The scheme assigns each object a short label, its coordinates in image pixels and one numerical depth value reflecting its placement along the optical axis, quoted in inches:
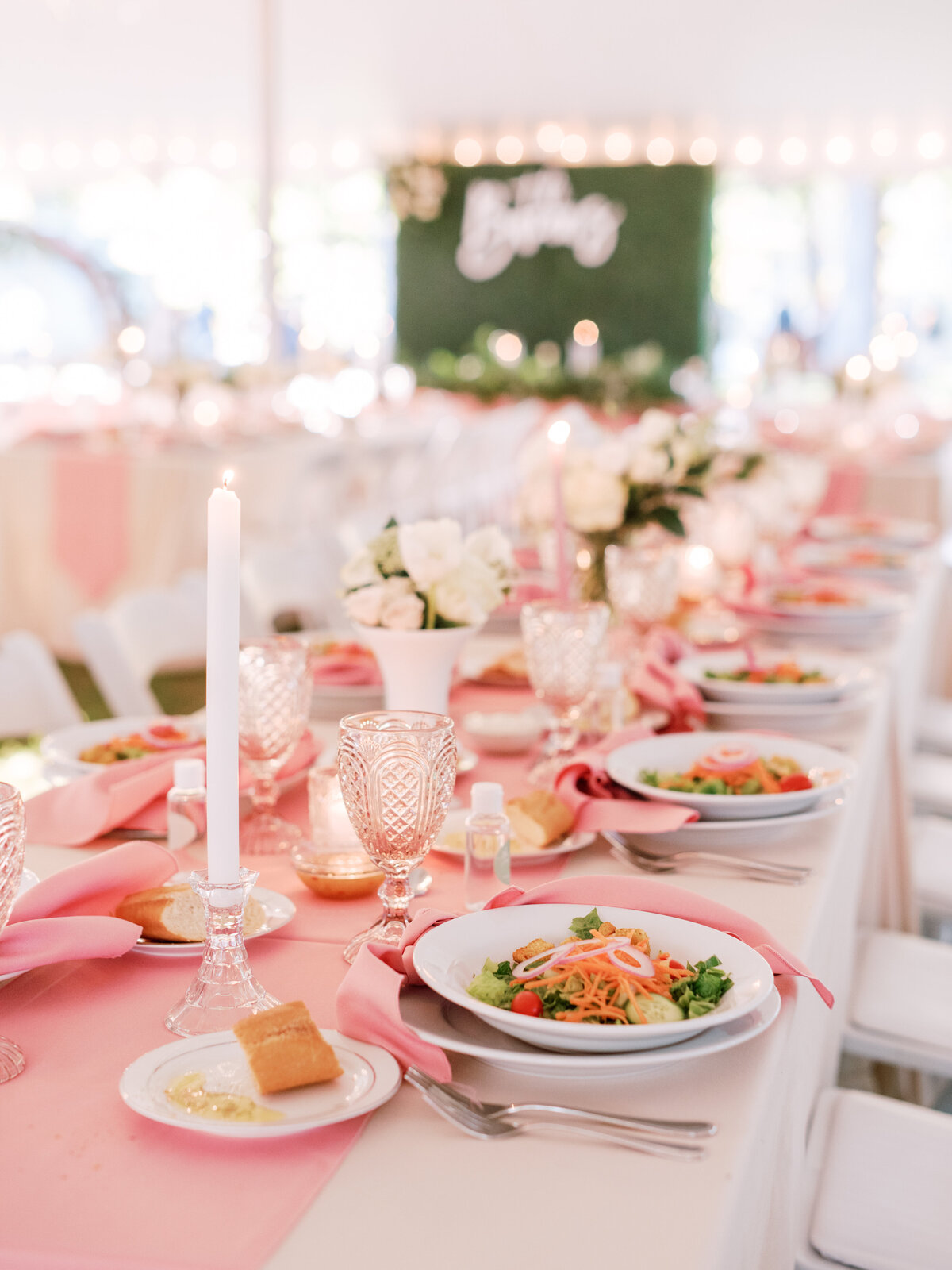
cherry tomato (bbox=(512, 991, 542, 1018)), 31.6
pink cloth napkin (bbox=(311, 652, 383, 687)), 71.7
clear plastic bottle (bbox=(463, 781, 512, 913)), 41.9
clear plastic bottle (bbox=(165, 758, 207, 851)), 46.8
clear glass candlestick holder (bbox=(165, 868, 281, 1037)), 33.6
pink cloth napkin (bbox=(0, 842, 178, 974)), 36.5
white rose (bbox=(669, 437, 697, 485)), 83.4
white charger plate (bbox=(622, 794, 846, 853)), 49.3
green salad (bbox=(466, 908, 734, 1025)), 31.5
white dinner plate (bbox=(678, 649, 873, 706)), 69.4
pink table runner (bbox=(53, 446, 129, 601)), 194.7
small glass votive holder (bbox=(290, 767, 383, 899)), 43.8
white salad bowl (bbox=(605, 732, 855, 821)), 49.9
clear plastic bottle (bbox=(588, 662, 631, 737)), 63.2
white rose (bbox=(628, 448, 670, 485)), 82.2
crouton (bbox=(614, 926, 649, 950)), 35.0
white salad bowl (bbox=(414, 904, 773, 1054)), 30.2
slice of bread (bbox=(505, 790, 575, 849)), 48.1
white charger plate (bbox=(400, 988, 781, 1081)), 30.1
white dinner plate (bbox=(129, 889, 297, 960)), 38.8
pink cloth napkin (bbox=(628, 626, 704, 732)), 66.9
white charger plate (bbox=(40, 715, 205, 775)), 58.6
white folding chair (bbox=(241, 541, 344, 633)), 114.6
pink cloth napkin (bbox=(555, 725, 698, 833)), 48.8
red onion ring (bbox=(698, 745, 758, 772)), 53.5
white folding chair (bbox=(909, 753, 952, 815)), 104.2
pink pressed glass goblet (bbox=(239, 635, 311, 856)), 49.9
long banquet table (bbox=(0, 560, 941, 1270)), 25.3
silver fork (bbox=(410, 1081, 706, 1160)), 28.4
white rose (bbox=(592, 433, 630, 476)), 82.0
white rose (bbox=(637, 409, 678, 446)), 84.0
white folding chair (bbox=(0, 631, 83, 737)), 71.7
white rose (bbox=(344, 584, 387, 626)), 54.2
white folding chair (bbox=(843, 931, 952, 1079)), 65.2
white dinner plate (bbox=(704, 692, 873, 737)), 68.2
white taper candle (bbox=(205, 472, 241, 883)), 30.9
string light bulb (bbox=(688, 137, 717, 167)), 479.8
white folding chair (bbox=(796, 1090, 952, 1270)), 47.7
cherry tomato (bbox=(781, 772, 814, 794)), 51.8
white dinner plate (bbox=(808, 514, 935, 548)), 139.3
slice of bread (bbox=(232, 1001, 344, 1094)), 29.6
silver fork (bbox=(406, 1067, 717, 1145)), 28.8
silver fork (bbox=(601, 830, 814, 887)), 45.9
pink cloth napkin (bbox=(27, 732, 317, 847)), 50.0
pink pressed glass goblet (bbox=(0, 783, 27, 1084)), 31.3
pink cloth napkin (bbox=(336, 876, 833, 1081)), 31.6
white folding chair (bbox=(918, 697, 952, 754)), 120.3
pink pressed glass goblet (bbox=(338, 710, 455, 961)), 36.4
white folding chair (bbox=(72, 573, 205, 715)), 83.7
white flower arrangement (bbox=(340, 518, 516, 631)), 54.2
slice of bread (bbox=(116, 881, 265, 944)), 39.3
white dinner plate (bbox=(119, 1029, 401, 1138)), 28.3
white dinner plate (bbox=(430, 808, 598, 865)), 47.5
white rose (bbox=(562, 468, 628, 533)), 81.2
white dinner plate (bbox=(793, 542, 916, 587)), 118.0
